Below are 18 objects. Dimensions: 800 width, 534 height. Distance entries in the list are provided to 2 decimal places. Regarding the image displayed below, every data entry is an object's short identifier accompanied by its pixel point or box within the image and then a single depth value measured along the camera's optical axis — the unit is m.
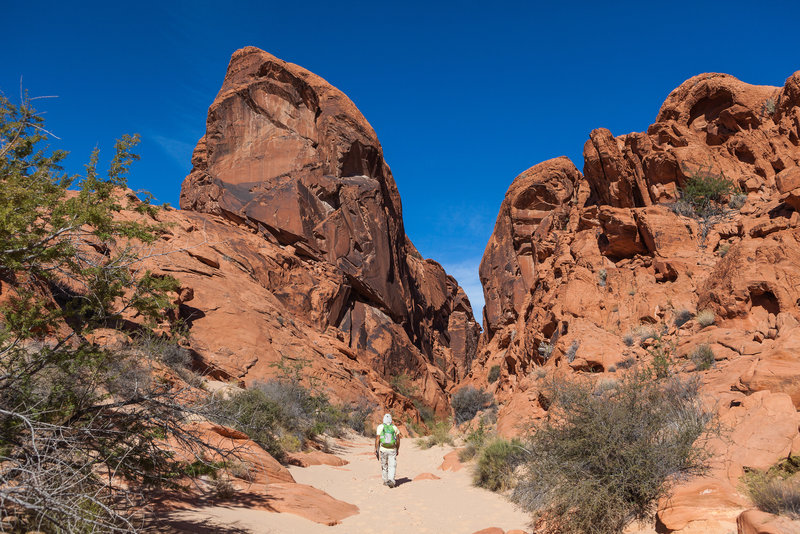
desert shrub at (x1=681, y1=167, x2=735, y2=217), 15.80
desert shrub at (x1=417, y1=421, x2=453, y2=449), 17.84
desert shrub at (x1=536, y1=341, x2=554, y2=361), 17.09
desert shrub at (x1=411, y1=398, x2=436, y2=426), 34.09
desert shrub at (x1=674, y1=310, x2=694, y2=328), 12.65
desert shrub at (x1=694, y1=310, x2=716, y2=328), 11.47
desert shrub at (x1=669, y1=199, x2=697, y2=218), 15.89
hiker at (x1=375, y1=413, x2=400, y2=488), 9.75
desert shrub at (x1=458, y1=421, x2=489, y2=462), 11.89
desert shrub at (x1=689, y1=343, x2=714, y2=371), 9.44
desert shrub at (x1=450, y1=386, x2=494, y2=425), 21.88
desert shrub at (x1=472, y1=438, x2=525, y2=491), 8.63
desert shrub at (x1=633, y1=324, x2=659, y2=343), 13.08
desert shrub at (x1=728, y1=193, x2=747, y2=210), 15.55
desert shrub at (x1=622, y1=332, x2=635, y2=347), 13.35
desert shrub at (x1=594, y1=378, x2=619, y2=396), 9.94
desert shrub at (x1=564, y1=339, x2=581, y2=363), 13.87
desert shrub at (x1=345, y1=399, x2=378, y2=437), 22.39
